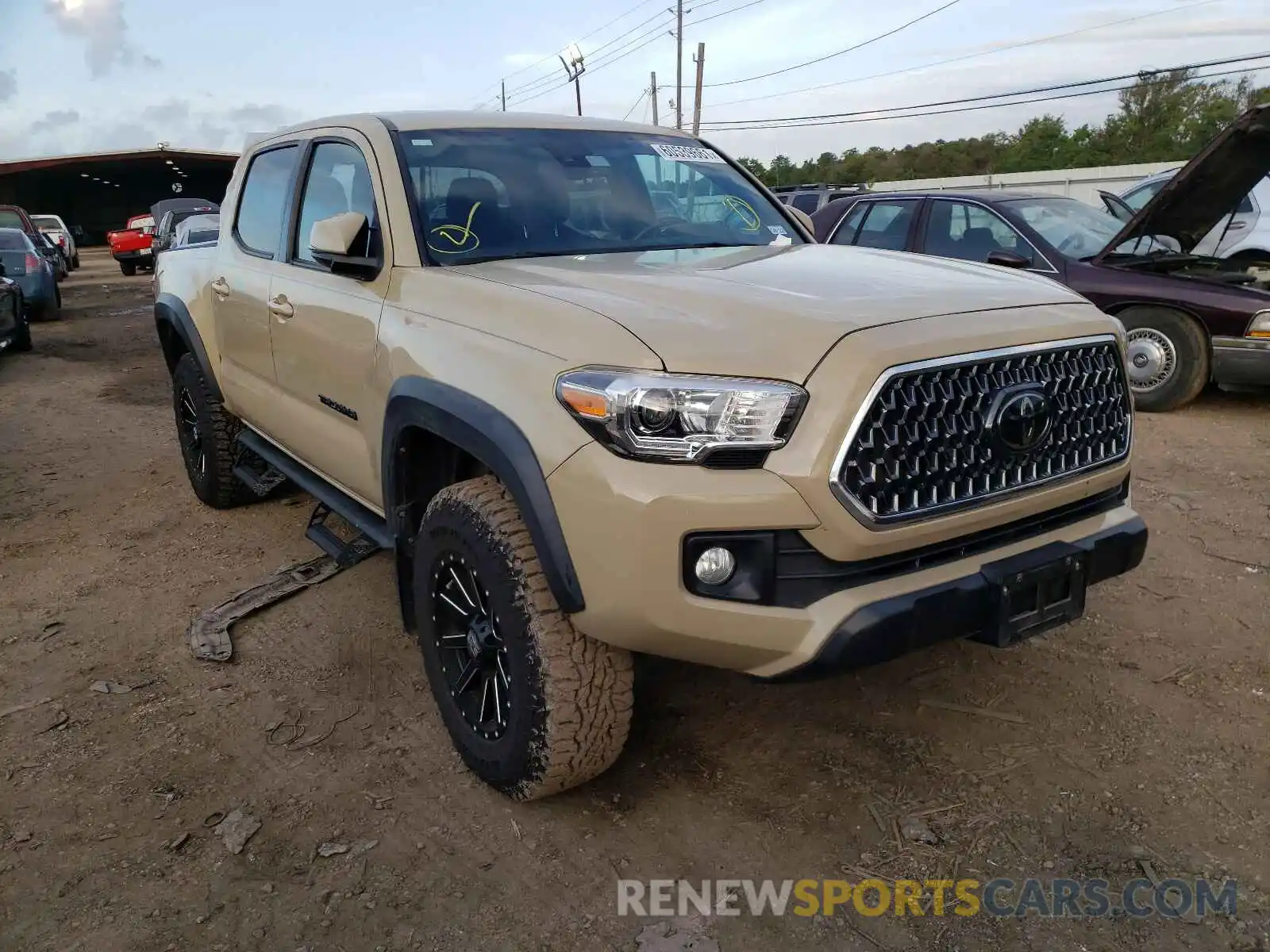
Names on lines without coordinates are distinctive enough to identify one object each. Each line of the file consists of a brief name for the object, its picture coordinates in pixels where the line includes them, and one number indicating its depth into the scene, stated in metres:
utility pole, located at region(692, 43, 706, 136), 35.22
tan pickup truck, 2.15
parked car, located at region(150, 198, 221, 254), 18.44
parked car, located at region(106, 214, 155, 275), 25.33
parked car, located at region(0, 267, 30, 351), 11.20
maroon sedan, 6.53
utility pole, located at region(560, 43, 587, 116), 40.29
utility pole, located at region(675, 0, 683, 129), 36.44
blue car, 13.93
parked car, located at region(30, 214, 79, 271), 25.11
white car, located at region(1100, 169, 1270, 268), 8.31
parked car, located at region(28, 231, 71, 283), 18.39
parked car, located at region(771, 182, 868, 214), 16.23
